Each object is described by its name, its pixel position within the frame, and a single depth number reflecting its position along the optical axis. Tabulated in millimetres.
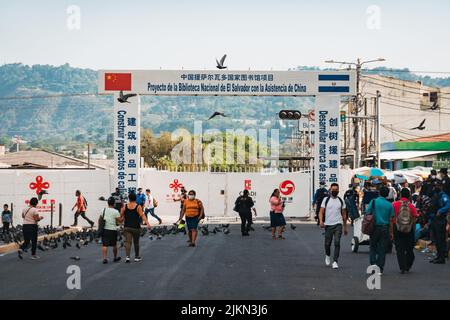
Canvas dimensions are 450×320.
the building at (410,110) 89125
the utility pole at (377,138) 54362
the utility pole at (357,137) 54281
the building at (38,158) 107250
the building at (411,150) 62656
